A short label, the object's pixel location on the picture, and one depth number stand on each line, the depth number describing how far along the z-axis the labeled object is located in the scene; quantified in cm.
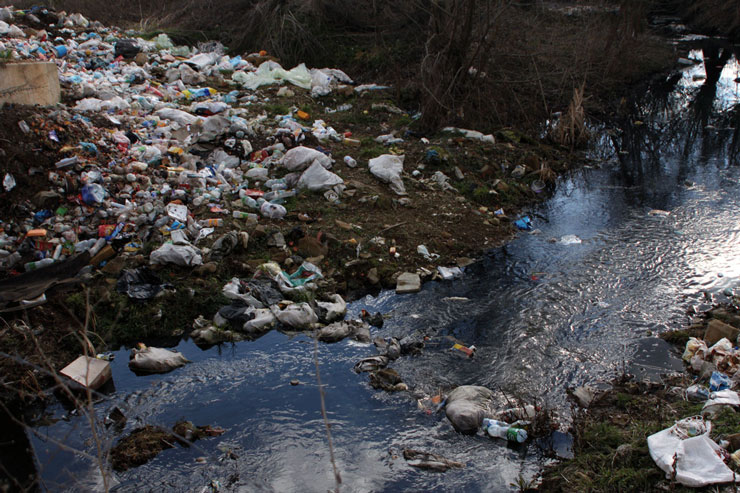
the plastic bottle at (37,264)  434
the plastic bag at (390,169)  589
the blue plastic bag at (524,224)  577
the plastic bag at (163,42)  995
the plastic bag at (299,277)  443
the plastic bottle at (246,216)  509
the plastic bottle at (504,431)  304
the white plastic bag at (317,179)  563
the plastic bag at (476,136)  722
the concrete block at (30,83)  564
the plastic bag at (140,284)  418
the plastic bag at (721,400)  280
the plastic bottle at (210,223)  494
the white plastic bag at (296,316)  414
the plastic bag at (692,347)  355
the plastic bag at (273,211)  519
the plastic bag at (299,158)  587
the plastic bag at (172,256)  443
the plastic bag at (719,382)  308
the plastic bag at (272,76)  856
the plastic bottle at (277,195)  544
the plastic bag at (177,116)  657
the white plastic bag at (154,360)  376
